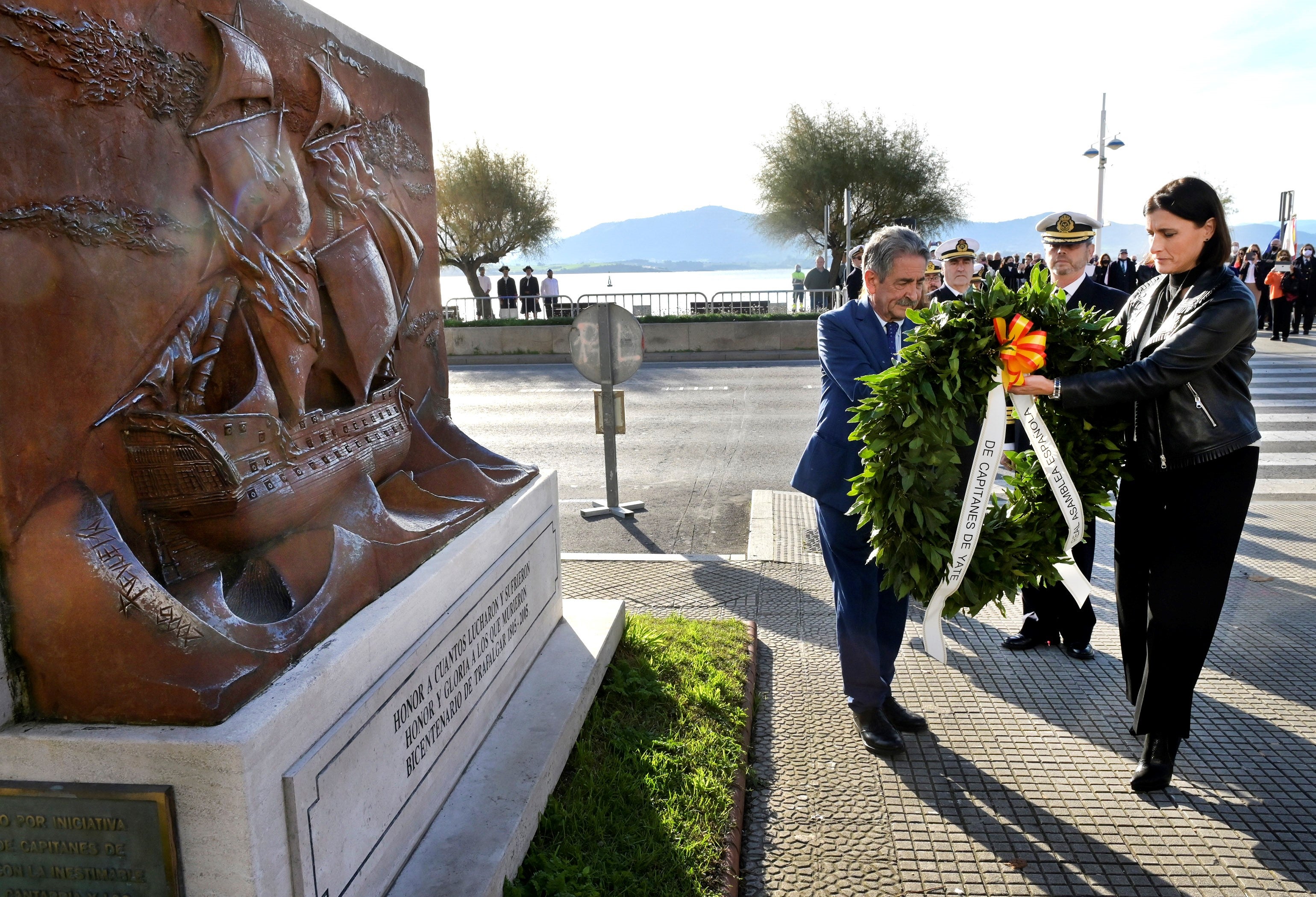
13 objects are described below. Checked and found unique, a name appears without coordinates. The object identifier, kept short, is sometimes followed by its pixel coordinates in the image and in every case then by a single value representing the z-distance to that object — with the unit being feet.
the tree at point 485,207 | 101.71
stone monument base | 6.86
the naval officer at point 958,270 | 21.68
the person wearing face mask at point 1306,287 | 69.31
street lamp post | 88.94
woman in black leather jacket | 11.09
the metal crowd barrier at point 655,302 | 79.10
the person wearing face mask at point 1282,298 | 65.67
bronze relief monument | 6.95
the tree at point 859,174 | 123.13
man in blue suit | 12.53
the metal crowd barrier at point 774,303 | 76.59
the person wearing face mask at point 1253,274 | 60.75
